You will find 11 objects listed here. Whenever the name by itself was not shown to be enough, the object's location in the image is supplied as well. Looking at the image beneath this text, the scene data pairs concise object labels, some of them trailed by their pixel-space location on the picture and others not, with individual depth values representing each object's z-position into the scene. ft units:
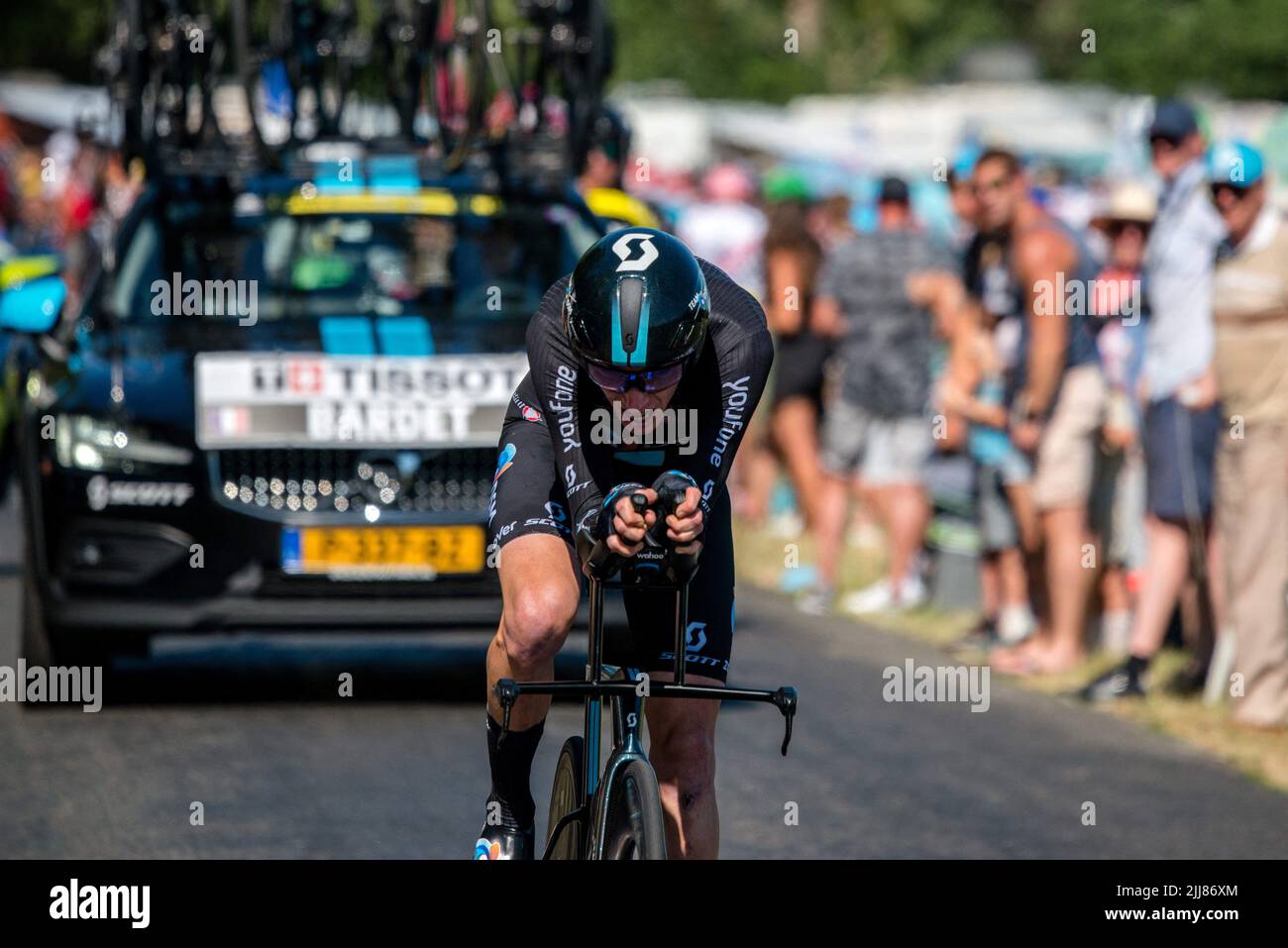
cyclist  16.34
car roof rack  35.47
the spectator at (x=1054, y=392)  35.47
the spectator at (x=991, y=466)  37.83
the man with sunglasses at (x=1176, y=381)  32.81
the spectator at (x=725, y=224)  60.08
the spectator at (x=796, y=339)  45.01
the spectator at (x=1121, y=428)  36.70
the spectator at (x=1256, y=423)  31.58
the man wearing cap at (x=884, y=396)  42.16
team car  30.01
